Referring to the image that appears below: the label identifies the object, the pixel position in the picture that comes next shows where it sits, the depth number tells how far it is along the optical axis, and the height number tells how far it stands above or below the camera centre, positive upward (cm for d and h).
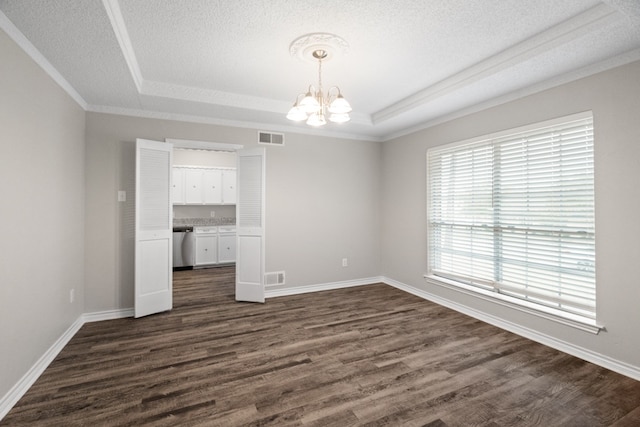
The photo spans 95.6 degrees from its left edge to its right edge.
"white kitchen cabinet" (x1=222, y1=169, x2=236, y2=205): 716 +73
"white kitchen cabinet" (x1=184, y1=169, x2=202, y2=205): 681 +70
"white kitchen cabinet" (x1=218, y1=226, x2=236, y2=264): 672 -67
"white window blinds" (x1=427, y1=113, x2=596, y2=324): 269 +1
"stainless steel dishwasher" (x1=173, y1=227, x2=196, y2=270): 626 -68
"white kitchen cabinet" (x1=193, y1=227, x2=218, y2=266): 648 -67
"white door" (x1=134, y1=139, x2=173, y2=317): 351 -16
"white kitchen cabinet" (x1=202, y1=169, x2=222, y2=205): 697 +72
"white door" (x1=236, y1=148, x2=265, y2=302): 416 -15
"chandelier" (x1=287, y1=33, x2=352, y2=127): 240 +94
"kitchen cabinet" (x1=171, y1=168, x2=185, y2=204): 669 +69
